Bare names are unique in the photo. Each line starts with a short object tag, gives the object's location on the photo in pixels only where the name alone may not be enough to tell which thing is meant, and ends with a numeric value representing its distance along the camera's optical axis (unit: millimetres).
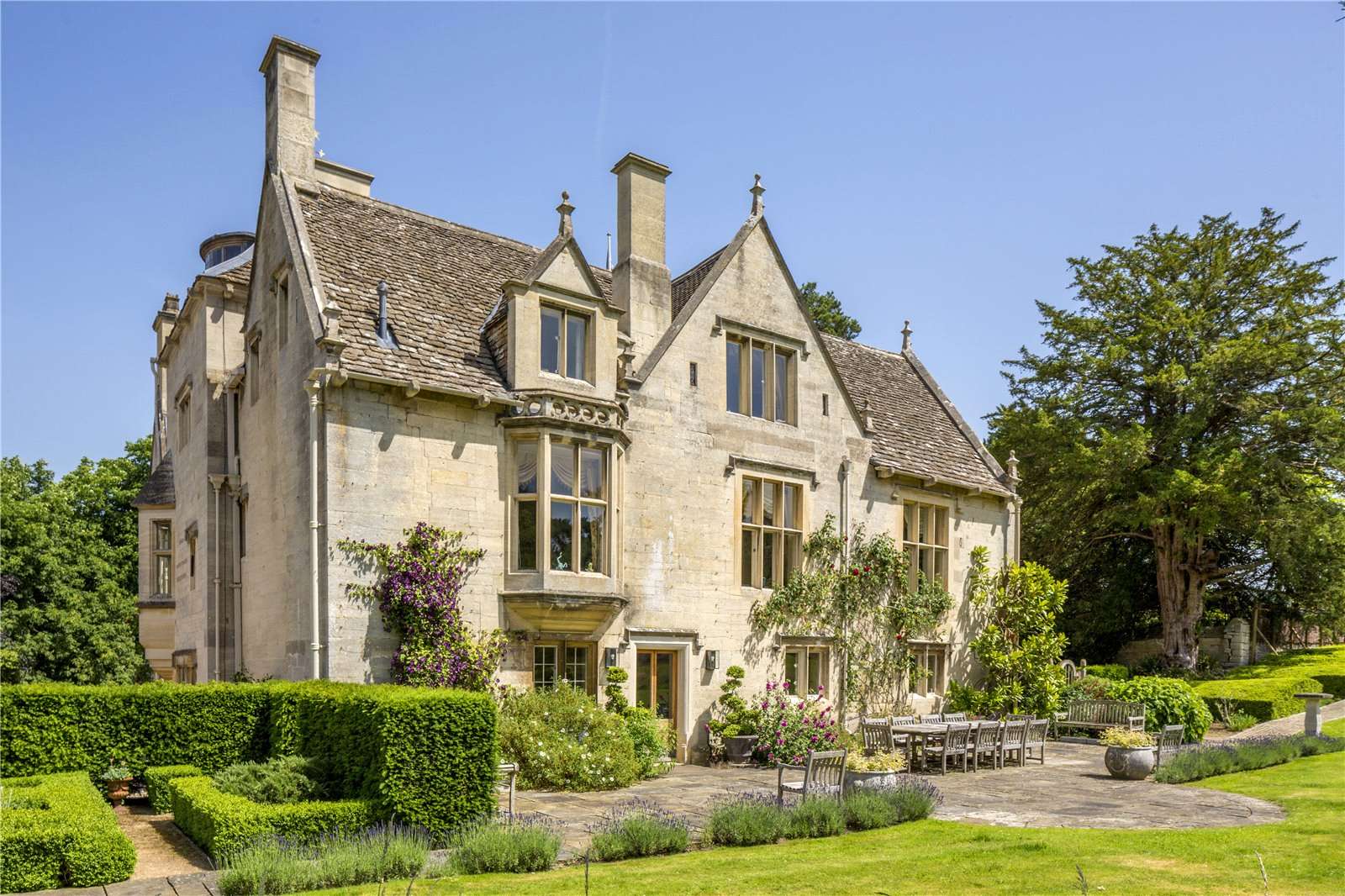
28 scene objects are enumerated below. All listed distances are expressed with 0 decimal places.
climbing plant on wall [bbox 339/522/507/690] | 16672
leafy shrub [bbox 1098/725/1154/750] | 18750
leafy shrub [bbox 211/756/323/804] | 12734
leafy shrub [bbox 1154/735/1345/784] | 17984
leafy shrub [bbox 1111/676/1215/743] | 23484
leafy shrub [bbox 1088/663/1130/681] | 34259
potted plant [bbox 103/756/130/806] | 14664
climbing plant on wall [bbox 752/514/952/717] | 22531
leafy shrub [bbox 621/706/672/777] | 18359
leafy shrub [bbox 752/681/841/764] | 19906
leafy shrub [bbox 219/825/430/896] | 9648
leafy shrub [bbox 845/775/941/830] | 13312
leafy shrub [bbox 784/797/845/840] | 12828
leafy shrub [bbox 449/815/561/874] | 10773
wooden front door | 20234
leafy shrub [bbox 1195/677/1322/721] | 29172
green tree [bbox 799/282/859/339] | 54812
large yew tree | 35031
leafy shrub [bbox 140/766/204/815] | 14312
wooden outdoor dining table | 18938
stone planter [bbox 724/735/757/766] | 20500
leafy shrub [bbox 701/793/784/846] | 12297
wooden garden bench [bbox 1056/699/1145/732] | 23141
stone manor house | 17312
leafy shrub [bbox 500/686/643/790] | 16469
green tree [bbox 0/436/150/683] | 39094
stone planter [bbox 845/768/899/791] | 14680
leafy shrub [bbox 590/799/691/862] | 11461
